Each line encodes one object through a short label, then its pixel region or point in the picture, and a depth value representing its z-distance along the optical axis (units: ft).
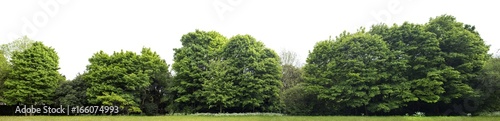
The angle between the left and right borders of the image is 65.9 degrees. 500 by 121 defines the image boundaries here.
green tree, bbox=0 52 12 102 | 122.01
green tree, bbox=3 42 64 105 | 115.03
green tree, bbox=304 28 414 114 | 92.94
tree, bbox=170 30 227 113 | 114.42
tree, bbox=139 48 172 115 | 120.05
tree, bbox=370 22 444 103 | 89.30
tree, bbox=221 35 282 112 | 107.14
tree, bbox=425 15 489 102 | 88.99
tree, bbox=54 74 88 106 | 116.26
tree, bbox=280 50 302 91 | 133.08
